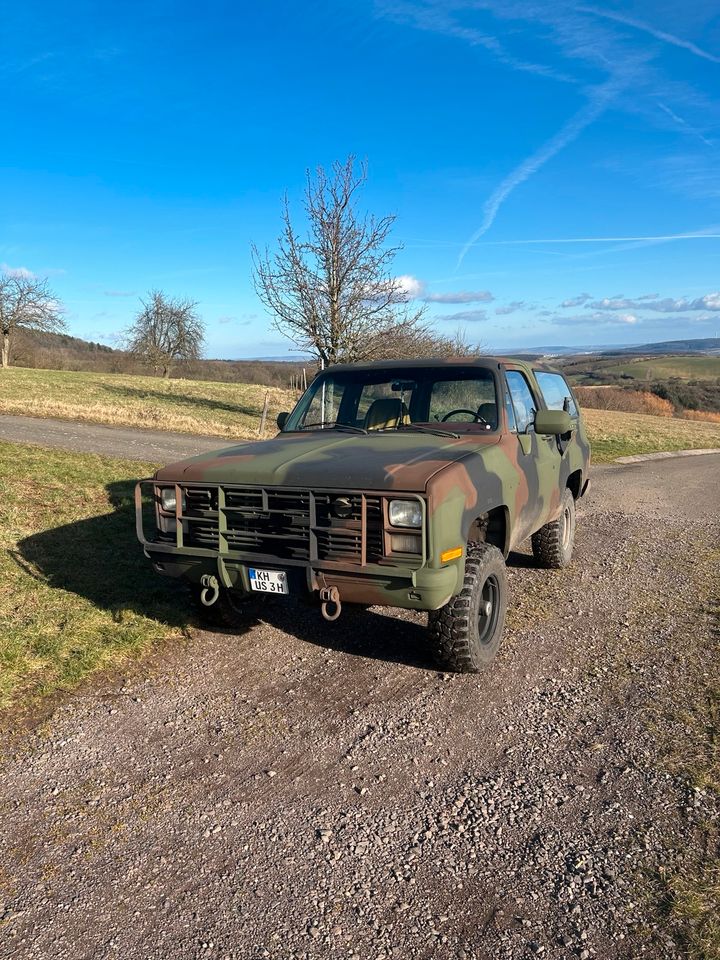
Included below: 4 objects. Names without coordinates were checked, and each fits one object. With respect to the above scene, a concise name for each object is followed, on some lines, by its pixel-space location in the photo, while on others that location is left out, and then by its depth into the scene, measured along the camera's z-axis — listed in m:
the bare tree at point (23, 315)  44.16
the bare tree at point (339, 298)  17.55
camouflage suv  3.71
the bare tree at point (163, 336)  52.53
